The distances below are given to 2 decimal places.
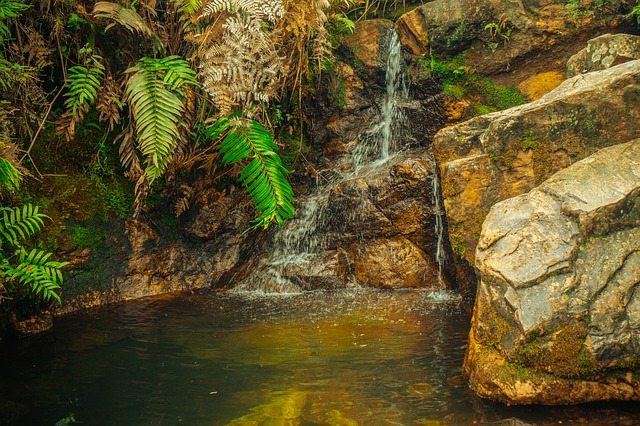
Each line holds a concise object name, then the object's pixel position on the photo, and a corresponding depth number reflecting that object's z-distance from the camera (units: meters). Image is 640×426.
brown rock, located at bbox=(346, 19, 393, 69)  7.82
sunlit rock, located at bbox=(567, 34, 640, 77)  4.84
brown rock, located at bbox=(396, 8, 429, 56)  7.56
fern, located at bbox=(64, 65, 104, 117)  5.26
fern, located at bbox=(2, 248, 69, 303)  4.02
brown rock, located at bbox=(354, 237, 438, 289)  6.08
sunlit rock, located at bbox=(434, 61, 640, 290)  4.07
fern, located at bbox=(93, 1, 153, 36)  4.89
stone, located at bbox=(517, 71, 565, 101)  7.05
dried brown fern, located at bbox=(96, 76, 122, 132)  5.63
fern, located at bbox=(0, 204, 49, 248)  4.26
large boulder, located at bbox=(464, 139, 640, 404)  2.94
